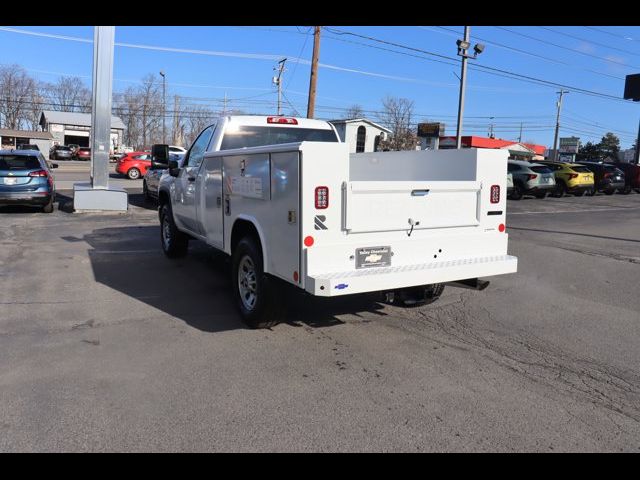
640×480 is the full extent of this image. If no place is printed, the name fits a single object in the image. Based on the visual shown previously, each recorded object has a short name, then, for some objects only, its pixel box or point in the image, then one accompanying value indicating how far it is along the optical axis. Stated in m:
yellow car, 24.77
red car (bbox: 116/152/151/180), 31.03
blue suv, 14.05
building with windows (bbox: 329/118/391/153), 29.02
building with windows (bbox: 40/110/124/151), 76.00
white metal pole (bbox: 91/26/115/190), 14.78
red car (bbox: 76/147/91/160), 58.31
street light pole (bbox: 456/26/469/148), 22.91
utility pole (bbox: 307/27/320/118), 23.09
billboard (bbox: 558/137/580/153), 109.45
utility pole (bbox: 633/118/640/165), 39.02
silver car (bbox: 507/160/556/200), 22.97
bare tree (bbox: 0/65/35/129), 87.94
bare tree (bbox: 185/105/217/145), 77.94
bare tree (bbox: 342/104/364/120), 71.94
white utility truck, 4.52
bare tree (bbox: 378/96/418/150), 59.06
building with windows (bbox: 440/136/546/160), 52.43
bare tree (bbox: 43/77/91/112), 92.06
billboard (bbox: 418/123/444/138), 30.66
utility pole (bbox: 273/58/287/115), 42.09
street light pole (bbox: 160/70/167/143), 67.84
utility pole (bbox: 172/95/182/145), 73.50
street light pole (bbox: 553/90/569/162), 69.06
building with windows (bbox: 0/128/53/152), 66.44
